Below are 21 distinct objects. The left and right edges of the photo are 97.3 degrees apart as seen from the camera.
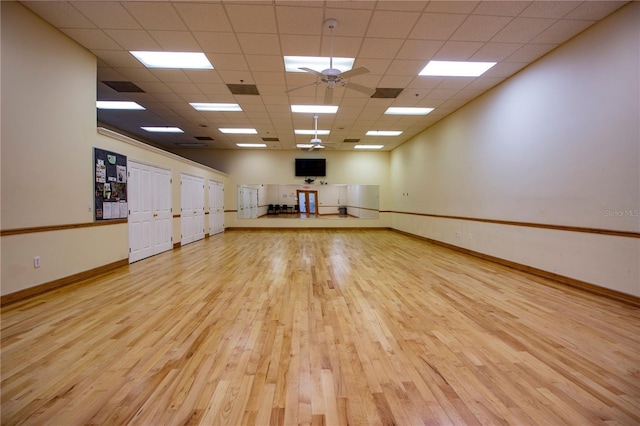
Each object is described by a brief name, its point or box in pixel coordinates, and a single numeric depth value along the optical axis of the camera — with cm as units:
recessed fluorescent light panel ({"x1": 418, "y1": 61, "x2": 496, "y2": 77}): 488
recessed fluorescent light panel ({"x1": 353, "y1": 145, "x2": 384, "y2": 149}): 1140
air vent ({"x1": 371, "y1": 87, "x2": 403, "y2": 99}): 582
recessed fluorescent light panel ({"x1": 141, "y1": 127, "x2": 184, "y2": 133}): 901
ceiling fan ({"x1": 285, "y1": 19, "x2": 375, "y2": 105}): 373
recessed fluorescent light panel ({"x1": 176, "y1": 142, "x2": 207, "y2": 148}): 1098
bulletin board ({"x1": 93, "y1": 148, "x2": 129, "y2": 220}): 460
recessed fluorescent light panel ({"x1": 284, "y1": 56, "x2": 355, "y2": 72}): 470
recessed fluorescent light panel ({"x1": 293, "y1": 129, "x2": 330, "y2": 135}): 899
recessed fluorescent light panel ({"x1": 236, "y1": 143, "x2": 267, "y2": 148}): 1095
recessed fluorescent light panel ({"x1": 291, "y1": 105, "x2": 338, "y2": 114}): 685
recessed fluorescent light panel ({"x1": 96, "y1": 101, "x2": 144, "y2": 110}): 676
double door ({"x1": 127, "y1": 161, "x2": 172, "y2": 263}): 554
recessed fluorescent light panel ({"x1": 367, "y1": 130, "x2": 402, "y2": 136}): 917
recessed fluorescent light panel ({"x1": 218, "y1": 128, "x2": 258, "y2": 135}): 897
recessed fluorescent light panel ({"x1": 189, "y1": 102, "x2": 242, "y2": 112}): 677
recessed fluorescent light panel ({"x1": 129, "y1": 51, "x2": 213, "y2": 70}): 461
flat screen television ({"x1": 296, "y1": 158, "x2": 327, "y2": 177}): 1190
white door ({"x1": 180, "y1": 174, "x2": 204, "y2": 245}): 790
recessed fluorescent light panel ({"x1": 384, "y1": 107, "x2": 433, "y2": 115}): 707
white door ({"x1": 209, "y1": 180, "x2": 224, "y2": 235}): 1016
